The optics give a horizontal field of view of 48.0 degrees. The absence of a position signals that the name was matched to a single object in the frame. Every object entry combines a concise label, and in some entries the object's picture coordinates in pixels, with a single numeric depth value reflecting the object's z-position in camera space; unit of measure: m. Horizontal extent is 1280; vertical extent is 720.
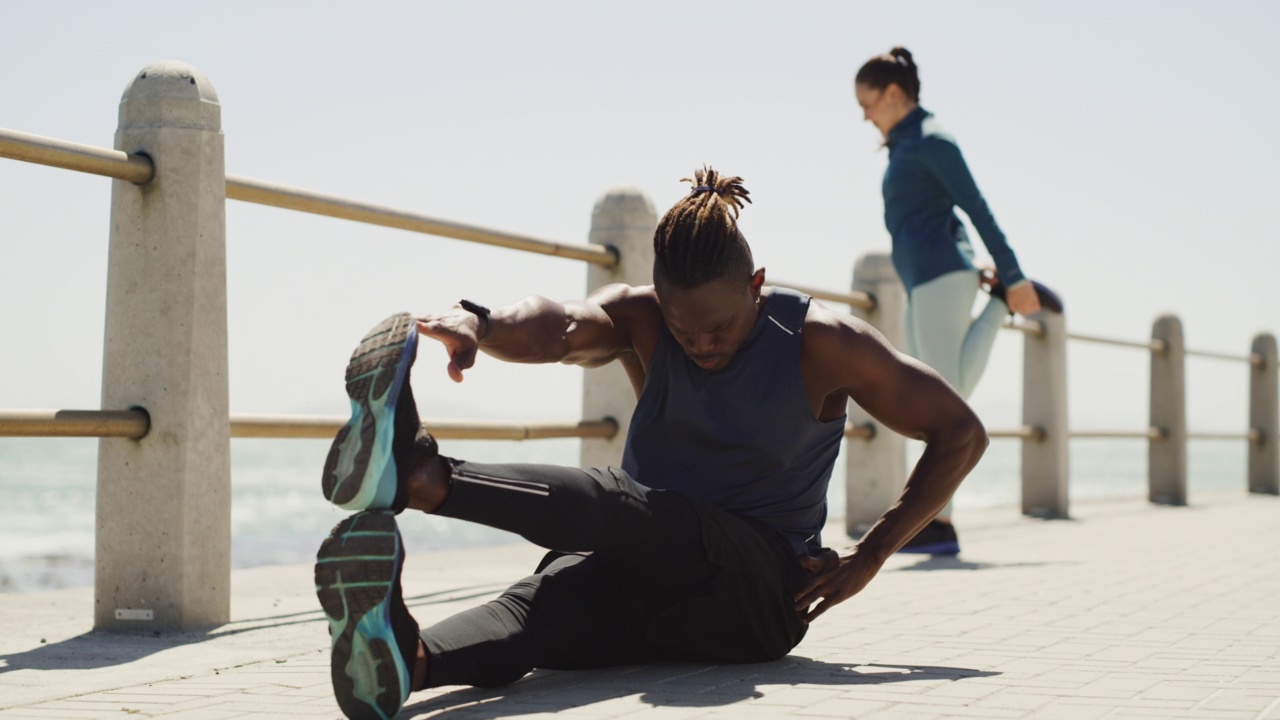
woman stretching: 6.02
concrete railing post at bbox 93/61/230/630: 3.67
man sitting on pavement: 2.58
